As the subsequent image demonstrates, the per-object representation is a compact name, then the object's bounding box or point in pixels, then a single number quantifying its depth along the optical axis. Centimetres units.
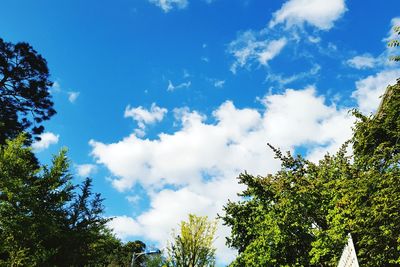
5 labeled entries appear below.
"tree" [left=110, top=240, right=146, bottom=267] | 4374
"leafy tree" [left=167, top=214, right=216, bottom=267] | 1511
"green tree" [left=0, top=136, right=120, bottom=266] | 1321
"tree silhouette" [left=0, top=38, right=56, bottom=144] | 2362
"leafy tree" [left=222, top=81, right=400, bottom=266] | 1153
